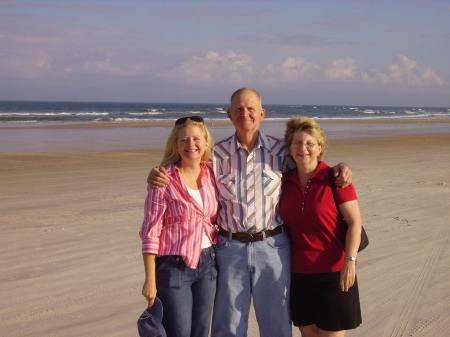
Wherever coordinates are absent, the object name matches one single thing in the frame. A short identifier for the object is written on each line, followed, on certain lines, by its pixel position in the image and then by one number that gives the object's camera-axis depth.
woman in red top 2.88
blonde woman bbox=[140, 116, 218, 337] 2.70
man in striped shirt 2.90
